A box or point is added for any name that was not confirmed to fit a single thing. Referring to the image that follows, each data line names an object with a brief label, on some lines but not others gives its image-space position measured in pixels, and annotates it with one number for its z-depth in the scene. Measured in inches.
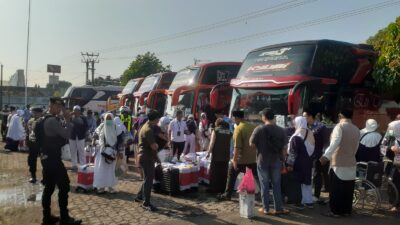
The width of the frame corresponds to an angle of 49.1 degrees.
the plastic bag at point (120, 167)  359.7
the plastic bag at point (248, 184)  280.1
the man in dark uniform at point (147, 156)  298.0
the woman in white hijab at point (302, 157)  304.5
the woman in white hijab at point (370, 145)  311.9
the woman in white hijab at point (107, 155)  352.5
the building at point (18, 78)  3931.8
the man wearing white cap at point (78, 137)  477.7
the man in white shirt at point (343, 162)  281.4
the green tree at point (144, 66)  1808.6
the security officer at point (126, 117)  550.9
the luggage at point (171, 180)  347.4
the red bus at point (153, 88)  748.3
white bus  1376.7
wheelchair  292.2
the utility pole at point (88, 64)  2556.6
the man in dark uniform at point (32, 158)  403.0
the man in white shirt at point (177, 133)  504.4
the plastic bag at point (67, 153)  498.3
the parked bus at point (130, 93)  965.6
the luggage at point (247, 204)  279.7
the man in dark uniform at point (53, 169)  263.9
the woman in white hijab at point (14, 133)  687.1
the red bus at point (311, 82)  388.5
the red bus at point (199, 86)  592.8
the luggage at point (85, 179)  364.2
